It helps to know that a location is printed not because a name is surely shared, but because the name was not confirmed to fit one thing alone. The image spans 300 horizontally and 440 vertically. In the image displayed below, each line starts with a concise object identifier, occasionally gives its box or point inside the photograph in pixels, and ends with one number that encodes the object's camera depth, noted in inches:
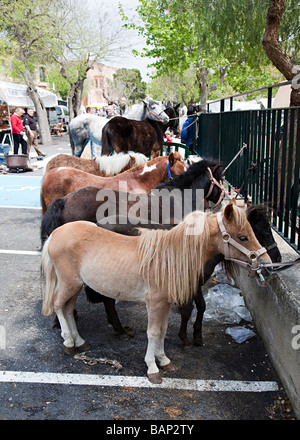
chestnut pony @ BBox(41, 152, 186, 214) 197.8
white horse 384.2
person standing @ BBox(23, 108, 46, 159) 667.4
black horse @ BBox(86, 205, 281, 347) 138.1
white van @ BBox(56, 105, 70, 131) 1359.5
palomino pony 112.7
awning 870.7
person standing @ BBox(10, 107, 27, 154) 617.0
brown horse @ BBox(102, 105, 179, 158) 329.7
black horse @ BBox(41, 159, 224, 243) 161.6
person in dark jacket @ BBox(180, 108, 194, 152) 443.2
